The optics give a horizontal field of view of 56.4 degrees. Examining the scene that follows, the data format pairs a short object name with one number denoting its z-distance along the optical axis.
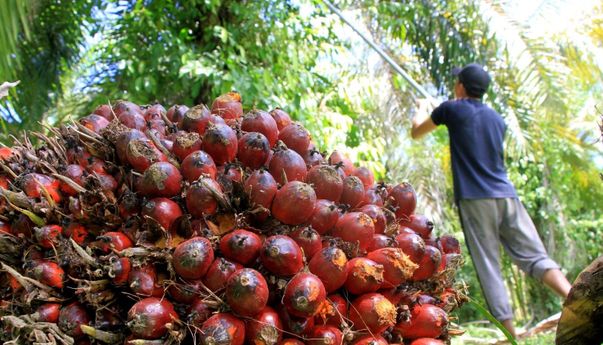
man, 3.88
